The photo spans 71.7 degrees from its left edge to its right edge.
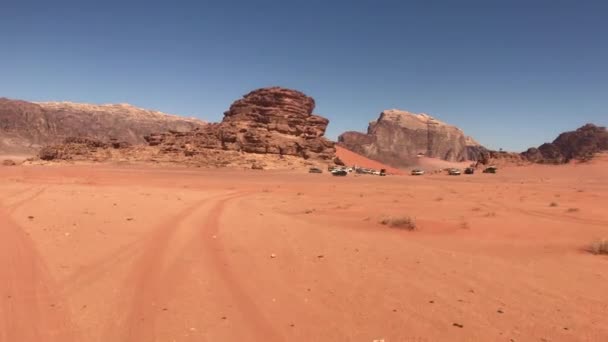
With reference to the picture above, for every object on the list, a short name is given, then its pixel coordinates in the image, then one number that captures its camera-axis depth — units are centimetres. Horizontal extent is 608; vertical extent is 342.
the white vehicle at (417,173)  5967
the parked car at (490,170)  5564
